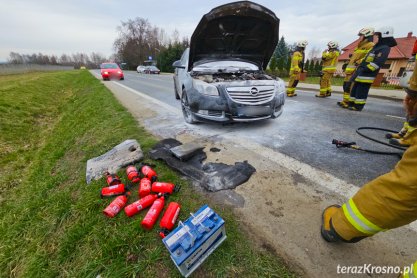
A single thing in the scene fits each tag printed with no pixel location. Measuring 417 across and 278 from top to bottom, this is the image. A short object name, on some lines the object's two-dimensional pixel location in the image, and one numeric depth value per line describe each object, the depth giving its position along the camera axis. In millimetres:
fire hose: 2725
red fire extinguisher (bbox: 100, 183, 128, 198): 2115
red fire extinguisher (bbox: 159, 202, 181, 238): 1609
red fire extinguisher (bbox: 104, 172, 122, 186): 2238
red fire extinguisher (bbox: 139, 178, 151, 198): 2066
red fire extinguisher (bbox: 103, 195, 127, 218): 1886
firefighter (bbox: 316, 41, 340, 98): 6812
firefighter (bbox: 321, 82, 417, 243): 991
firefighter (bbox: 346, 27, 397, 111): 4629
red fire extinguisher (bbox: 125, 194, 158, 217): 1853
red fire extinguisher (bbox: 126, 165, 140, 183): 2306
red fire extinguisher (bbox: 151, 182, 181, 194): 2064
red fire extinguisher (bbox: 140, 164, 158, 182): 2297
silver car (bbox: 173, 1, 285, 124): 3414
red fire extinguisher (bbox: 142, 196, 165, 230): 1684
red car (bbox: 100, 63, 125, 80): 15408
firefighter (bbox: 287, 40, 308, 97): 7262
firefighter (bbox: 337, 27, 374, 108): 5429
